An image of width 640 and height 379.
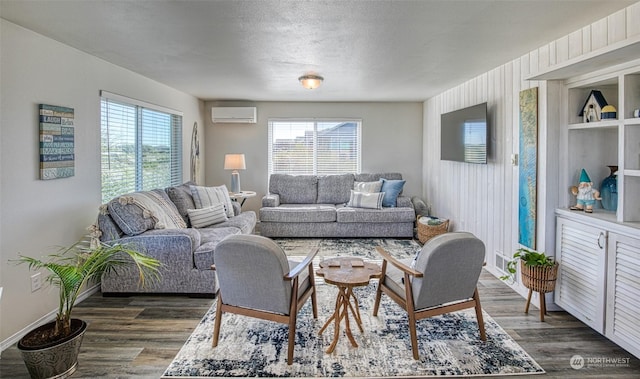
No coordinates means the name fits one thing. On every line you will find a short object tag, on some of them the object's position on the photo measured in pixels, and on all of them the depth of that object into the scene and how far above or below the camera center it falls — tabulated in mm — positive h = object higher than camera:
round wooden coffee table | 2516 -685
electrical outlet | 2850 -807
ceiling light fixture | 4365 +1100
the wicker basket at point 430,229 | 5219 -734
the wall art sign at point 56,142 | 2883 +266
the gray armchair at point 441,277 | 2398 -653
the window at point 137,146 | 3877 +358
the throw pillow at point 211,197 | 4746 -273
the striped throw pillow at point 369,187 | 6113 -171
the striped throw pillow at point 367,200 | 5820 -364
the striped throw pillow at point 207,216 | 4395 -474
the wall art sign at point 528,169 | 3277 +70
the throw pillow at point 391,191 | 6020 -233
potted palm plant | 2139 -953
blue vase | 2889 -108
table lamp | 6065 +176
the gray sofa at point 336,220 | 5723 -667
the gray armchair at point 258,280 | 2342 -657
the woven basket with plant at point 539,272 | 2953 -742
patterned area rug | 2287 -1151
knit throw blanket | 3570 -328
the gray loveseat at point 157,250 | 3395 -663
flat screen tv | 4203 +516
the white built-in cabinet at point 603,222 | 2406 -309
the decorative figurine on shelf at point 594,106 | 2850 +541
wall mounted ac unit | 6574 +1068
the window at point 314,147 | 6914 +532
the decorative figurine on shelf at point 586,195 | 2879 -135
